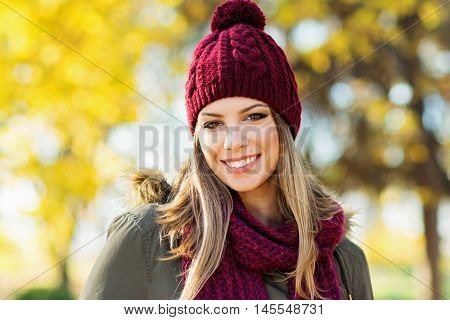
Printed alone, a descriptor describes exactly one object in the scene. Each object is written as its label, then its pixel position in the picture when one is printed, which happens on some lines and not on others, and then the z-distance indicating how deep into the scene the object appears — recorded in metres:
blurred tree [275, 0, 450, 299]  6.21
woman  2.31
